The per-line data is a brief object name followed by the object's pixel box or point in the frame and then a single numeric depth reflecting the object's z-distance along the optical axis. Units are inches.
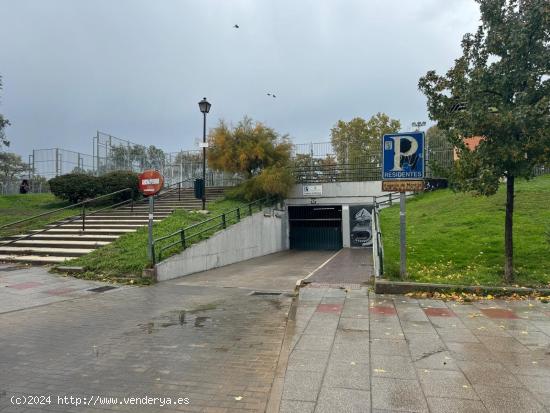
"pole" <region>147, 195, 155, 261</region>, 442.6
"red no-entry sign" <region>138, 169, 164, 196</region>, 434.3
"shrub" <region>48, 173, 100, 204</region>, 812.6
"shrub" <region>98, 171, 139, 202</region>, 837.2
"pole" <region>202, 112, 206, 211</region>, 700.4
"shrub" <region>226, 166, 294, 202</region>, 898.1
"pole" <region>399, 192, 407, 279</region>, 359.3
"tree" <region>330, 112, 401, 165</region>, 1834.4
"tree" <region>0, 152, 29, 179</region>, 1314.8
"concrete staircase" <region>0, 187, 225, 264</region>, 537.6
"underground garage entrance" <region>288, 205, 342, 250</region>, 1167.0
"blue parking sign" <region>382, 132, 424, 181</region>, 365.1
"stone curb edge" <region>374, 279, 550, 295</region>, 319.9
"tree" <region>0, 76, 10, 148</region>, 893.2
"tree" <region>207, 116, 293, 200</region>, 907.4
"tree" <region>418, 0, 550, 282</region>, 319.6
